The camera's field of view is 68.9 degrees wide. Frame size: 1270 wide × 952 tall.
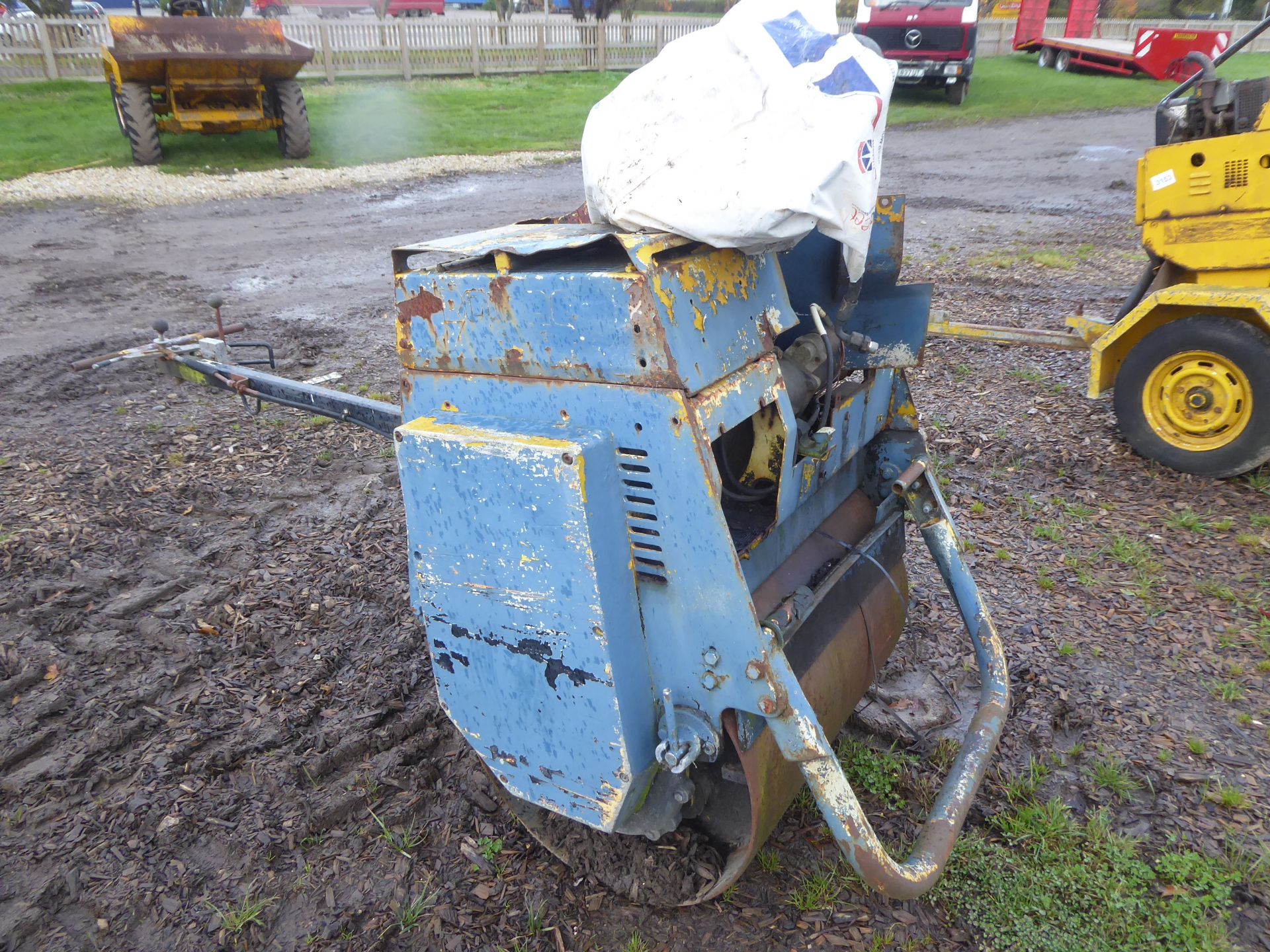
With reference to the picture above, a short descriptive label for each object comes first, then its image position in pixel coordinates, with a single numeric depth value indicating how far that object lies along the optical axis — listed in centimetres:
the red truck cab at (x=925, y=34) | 1659
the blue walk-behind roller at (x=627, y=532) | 202
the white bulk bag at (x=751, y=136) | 201
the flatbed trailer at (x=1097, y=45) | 1970
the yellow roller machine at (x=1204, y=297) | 450
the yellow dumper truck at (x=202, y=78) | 1204
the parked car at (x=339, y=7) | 3250
